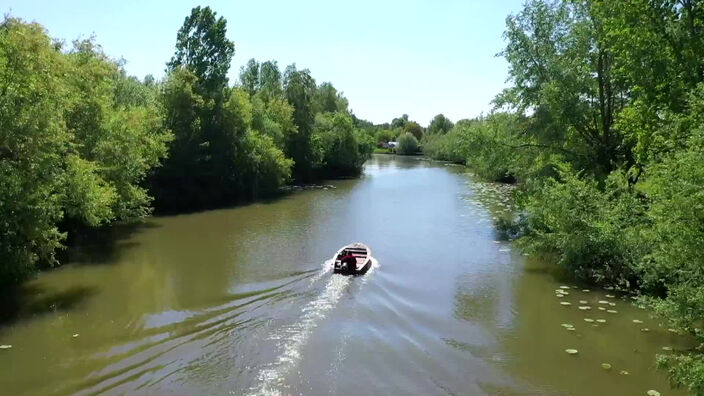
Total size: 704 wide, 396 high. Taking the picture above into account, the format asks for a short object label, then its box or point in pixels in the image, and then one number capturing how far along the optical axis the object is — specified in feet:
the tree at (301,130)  185.73
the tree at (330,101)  247.91
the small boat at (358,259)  62.23
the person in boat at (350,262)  62.34
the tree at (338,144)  207.41
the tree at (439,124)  452.30
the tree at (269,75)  220.43
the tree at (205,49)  135.13
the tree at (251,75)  260.99
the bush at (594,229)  53.57
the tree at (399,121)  604.74
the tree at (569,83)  77.20
